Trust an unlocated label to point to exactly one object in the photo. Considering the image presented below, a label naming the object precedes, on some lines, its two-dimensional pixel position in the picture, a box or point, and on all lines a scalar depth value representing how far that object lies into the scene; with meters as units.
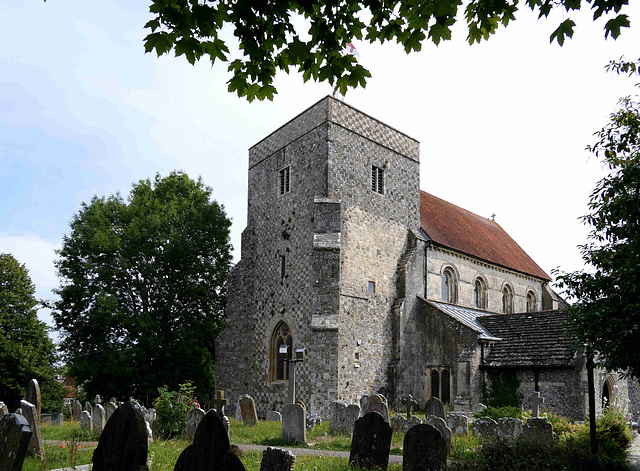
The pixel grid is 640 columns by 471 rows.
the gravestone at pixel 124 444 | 6.30
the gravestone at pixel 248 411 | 16.83
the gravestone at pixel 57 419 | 23.02
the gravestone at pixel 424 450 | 8.70
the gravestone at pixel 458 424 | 14.01
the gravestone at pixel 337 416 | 14.99
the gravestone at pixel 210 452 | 5.62
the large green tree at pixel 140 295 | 23.95
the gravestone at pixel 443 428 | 11.06
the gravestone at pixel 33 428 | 9.85
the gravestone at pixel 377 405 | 14.59
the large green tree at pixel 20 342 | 27.06
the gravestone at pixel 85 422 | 15.59
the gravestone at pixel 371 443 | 9.45
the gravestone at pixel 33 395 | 11.37
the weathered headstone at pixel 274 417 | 18.75
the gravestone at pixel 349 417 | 14.66
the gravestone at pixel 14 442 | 6.70
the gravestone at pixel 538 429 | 11.67
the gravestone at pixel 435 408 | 14.74
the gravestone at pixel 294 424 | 13.34
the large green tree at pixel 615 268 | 8.76
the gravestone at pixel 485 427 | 13.06
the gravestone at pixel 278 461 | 6.97
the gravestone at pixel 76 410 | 21.70
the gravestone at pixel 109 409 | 16.46
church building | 19.81
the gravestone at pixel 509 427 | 12.91
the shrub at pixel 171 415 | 13.89
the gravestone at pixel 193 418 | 13.02
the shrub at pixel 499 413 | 15.51
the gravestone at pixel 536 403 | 16.34
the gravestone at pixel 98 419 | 14.67
